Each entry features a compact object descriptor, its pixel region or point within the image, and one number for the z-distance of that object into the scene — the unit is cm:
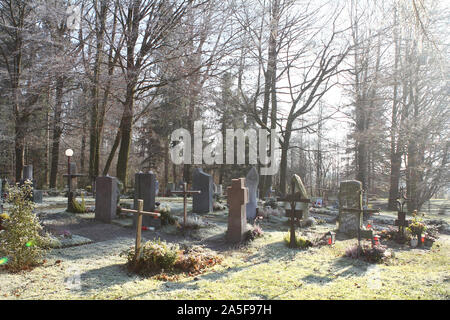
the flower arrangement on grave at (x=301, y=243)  756
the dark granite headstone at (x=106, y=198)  988
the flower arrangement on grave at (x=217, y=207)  1349
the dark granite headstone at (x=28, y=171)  1590
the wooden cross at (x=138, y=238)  525
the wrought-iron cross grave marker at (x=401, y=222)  855
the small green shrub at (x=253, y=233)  821
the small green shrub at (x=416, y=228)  848
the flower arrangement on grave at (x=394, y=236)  851
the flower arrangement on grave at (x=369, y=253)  648
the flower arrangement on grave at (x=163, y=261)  528
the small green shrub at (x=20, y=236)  496
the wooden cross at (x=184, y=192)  955
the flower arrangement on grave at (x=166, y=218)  960
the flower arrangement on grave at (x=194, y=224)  918
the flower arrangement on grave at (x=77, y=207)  1109
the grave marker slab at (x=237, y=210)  800
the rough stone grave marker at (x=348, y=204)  968
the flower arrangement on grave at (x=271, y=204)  1375
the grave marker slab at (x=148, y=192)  933
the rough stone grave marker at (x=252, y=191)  1105
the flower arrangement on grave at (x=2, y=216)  736
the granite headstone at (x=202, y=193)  1273
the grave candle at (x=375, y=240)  692
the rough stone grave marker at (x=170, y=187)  2274
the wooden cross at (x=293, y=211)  759
